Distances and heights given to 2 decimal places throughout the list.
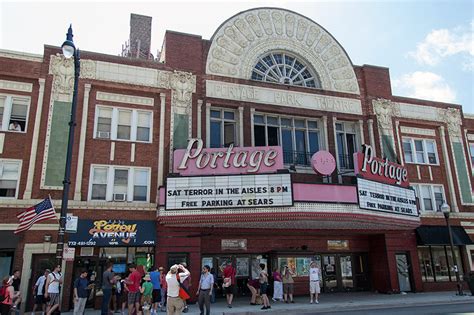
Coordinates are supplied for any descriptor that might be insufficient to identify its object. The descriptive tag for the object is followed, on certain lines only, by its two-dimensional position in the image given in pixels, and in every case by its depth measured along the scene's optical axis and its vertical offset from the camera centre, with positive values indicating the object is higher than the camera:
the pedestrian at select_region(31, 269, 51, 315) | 15.87 -0.74
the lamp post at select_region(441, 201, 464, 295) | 22.67 +2.32
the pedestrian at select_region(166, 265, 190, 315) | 11.08 -0.67
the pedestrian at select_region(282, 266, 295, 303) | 19.22 -0.81
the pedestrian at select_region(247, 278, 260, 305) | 18.42 -0.98
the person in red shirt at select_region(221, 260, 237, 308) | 17.20 -0.52
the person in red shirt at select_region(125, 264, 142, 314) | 14.88 -0.76
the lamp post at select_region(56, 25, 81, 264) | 12.49 +4.25
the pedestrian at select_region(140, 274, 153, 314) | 14.98 -0.86
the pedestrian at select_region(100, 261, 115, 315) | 15.41 -0.73
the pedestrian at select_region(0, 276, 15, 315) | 12.99 -0.84
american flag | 15.55 +2.23
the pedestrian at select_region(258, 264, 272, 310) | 16.80 -0.92
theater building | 19.05 +5.58
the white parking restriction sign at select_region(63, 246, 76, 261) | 13.04 +0.58
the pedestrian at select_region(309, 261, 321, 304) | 19.01 -0.74
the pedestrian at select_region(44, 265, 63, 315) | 13.76 -0.63
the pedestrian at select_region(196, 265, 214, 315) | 14.22 -0.71
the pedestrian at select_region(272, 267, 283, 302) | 19.56 -0.96
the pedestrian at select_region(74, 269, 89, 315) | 14.73 -0.83
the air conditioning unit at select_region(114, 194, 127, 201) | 20.33 +3.67
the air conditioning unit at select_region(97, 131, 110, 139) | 20.95 +7.06
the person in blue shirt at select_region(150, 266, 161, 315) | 16.01 -0.81
